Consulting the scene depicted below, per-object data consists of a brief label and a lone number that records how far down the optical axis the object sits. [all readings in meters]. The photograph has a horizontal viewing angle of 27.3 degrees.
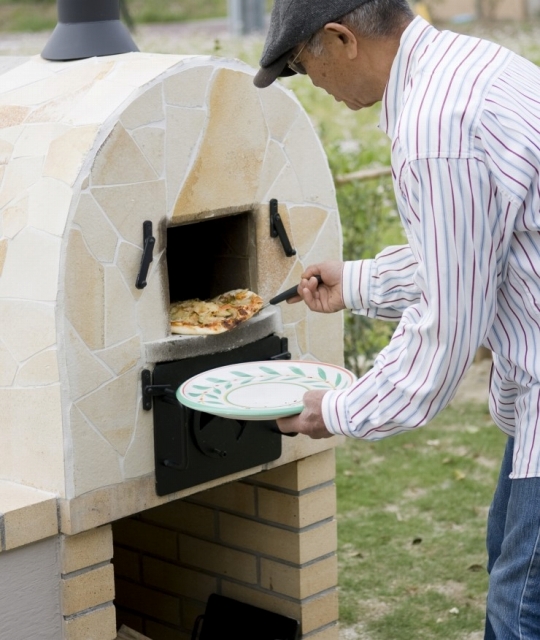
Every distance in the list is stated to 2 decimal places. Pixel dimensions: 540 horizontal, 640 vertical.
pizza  2.94
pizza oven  2.71
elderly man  2.06
